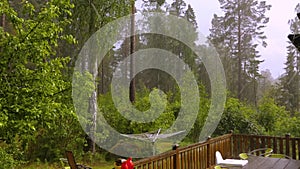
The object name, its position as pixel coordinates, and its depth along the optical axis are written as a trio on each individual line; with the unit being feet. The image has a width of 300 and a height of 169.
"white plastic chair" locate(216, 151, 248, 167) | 11.36
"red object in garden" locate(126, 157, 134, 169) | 7.73
